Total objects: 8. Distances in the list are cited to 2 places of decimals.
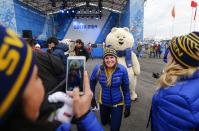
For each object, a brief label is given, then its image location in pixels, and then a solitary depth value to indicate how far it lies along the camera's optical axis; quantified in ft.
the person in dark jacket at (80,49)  11.52
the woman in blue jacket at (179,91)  2.73
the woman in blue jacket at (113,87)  6.37
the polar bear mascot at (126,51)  10.84
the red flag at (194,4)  29.91
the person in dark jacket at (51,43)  9.04
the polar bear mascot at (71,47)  12.44
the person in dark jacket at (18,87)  1.12
